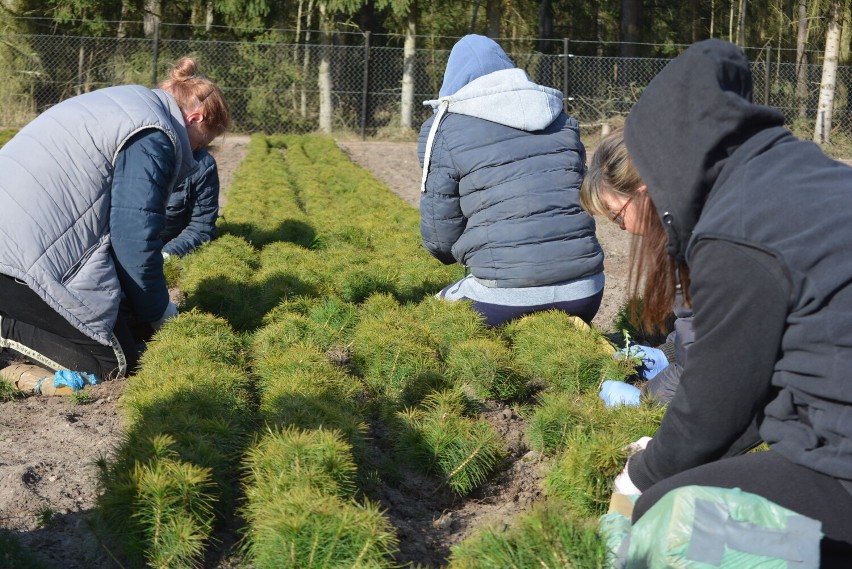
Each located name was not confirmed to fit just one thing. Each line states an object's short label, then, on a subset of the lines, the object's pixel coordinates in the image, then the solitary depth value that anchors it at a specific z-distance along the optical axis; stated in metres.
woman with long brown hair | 1.97
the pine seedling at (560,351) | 4.02
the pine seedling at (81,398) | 3.99
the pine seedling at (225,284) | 5.02
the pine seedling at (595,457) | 2.90
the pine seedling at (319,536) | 2.30
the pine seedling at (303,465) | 2.65
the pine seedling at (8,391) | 4.07
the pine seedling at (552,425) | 3.35
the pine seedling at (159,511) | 2.50
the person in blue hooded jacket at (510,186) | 4.41
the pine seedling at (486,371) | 3.92
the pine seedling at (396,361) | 3.85
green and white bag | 1.84
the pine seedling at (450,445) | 3.21
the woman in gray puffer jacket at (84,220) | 3.94
